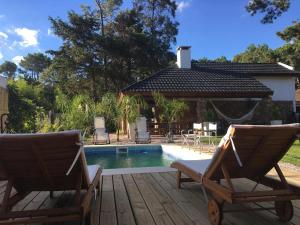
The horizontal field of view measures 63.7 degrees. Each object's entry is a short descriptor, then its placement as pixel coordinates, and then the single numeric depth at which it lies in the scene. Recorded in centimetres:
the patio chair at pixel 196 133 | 686
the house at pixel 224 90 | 1171
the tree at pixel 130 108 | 929
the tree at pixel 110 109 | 965
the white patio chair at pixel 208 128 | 703
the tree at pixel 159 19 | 2181
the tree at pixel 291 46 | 1201
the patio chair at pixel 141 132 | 852
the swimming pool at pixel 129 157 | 656
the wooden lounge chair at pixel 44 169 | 188
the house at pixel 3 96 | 453
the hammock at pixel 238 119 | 1154
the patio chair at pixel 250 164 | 204
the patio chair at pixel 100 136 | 851
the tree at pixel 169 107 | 966
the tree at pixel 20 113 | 846
